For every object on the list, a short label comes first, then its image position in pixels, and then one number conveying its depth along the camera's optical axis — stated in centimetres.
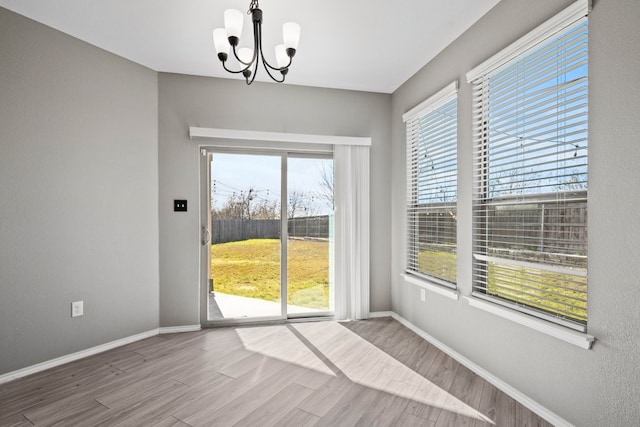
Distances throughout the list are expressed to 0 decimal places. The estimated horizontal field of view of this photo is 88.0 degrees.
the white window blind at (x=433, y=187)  295
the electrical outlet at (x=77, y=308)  281
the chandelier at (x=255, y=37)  190
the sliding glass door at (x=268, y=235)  365
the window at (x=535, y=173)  185
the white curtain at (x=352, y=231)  382
